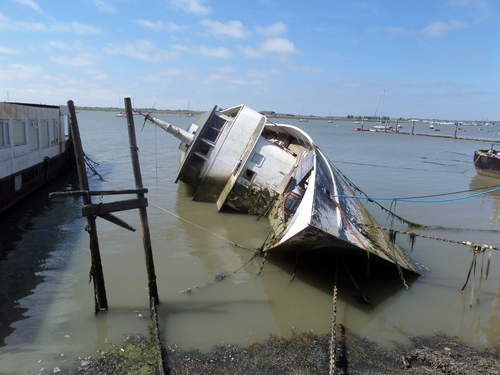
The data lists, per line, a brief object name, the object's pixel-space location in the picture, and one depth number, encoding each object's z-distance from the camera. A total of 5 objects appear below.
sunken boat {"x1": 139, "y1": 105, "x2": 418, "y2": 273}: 9.62
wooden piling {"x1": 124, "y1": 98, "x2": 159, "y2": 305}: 7.83
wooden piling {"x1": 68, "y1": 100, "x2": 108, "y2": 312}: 7.40
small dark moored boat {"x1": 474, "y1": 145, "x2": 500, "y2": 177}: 29.95
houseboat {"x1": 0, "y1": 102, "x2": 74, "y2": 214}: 13.98
